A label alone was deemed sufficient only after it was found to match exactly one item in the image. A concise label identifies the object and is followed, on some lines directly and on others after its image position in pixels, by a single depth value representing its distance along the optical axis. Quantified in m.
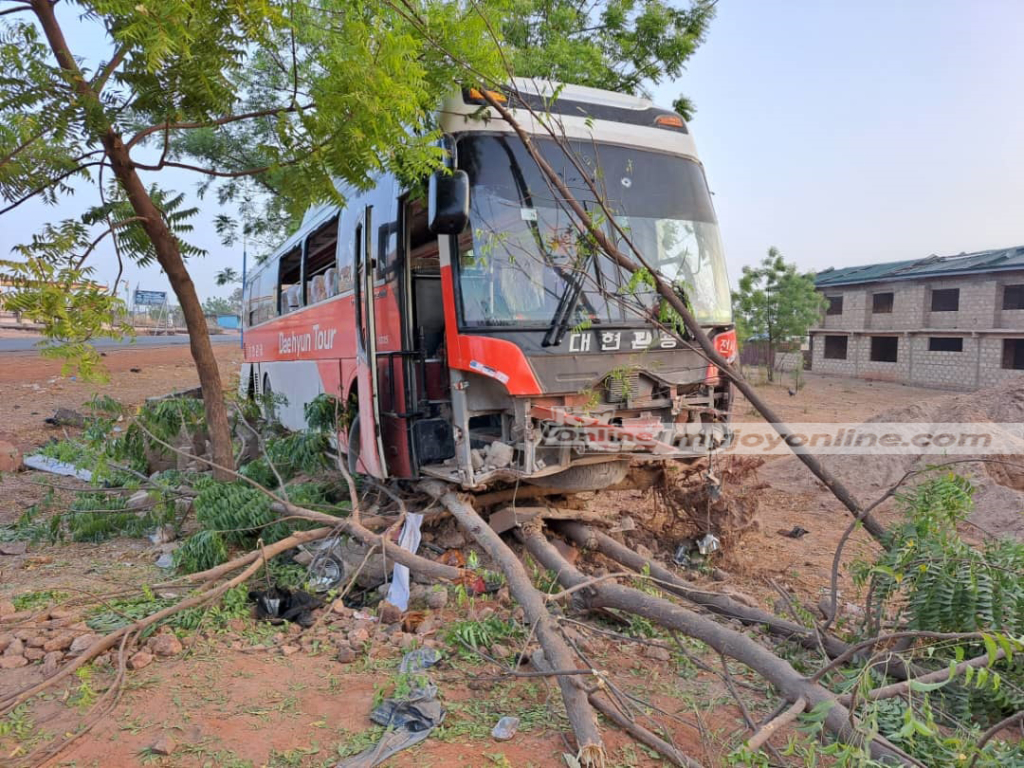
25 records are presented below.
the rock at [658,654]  3.90
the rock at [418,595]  4.59
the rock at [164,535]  5.97
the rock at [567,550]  5.54
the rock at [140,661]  3.52
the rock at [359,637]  3.90
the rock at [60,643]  3.68
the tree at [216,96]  4.47
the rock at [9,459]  9.17
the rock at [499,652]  3.69
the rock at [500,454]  4.79
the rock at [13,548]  5.72
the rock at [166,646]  3.68
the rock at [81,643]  3.64
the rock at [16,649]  3.62
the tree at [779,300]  22.47
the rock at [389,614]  4.29
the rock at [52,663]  3.44
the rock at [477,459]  4.88
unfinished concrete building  23.67
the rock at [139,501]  6.42
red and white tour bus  4.69
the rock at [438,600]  4.46
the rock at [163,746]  2.77
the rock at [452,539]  5.56
